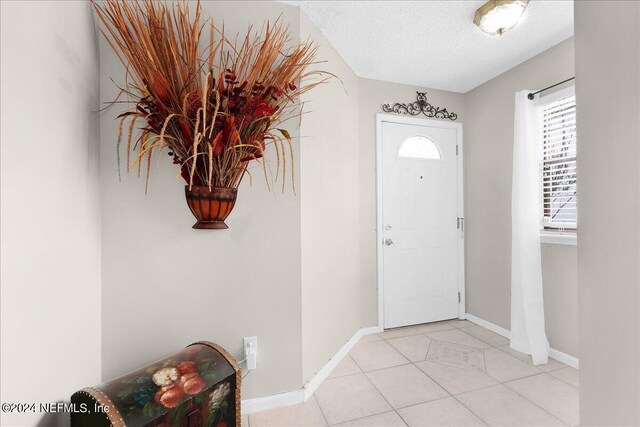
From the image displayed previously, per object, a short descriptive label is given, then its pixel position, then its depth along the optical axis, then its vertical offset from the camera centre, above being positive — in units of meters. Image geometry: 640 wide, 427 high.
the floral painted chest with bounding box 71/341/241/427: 0.97 -0.67
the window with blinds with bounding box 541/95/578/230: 2.13 +0.37
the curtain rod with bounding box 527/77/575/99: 2.16 +0.95
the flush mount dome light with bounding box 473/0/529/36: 1.75 +1.25
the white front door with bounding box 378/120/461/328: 2.84 -0.10
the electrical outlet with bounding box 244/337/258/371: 1.60 -0.76
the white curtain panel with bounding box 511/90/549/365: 2.21 -0.20
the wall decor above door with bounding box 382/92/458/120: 2.85 +1.06
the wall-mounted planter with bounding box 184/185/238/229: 1.27 +0.05
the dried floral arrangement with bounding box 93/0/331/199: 1.19 +0.49
